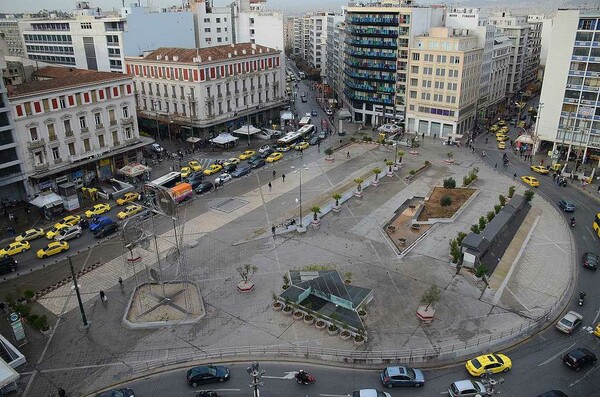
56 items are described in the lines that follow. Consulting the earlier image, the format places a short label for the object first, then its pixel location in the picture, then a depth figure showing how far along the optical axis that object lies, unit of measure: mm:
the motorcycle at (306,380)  33219
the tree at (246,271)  44344
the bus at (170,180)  68831
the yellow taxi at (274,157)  83062
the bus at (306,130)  97838
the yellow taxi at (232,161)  79712
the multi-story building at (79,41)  104625
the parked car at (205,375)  33438
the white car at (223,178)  72150
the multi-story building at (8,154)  59969
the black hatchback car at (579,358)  34594
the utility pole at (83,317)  39525
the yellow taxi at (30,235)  56056
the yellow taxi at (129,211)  61244
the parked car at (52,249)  52562
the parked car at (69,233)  56000
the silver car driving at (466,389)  31531
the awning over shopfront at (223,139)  90000
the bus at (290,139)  92000
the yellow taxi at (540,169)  76125
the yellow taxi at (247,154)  85144
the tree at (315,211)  57522
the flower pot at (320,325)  38969
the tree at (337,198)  61106
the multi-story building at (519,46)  125250
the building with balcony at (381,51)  96938
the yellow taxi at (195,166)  79188
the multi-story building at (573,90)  74188
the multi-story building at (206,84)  89438
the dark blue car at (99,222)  57625
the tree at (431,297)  38969
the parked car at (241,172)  76062
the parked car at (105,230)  56594
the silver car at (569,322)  38344
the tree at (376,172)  70688
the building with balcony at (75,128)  63219
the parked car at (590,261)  47469
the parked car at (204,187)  69375
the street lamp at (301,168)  79150
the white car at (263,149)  87188
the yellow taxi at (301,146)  90412
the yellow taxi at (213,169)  77750
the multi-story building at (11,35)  158638
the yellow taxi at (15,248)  53438
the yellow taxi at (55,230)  56497
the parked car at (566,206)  61444
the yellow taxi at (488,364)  33812
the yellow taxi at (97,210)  62000
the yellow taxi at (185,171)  76044
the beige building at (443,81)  91250
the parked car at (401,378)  32875
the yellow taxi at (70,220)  59438
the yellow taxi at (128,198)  65688
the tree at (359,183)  67000
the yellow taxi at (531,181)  70250
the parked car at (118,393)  31981
